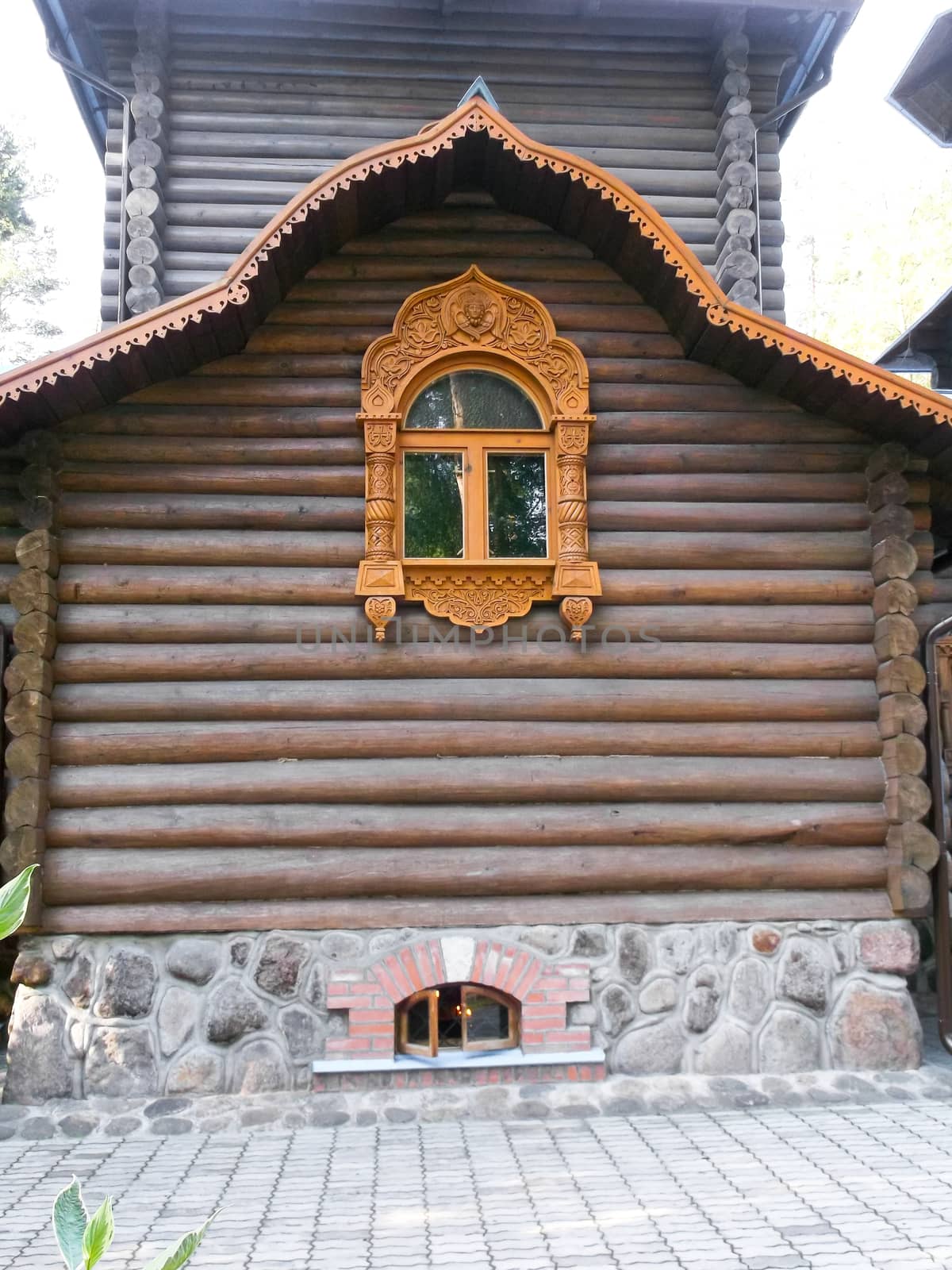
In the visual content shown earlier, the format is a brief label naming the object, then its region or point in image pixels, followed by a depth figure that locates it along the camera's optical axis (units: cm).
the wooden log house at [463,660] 654
